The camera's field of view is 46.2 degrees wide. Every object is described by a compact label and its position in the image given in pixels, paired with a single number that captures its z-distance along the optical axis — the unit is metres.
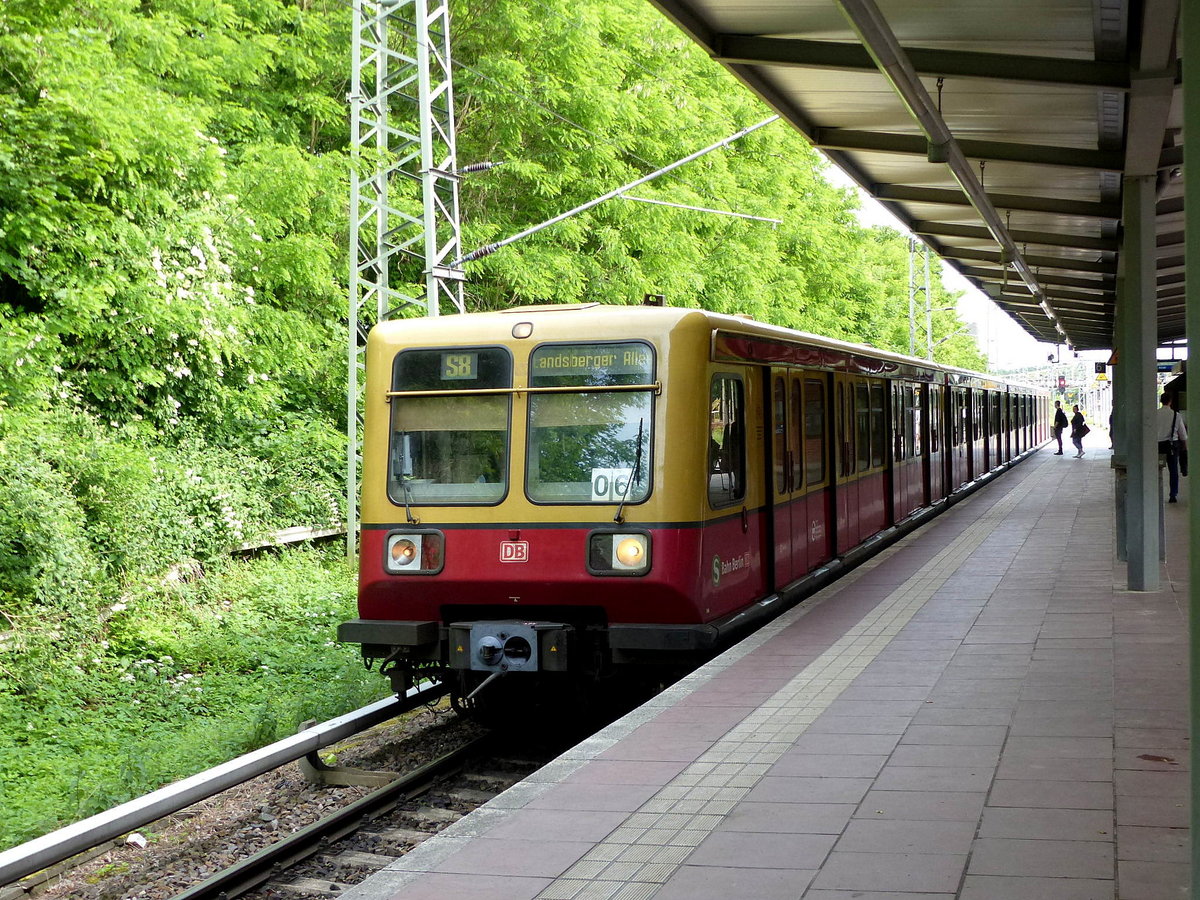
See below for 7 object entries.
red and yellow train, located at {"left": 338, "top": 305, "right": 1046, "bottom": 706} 8.99
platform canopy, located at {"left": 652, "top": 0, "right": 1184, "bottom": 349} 8.69
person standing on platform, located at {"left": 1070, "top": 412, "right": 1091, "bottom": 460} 45.06
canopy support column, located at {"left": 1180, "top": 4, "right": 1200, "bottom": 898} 3.33
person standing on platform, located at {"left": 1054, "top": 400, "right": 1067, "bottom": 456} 48.34
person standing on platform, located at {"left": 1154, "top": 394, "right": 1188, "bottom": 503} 20.64
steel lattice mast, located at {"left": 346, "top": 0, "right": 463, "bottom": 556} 16.56
